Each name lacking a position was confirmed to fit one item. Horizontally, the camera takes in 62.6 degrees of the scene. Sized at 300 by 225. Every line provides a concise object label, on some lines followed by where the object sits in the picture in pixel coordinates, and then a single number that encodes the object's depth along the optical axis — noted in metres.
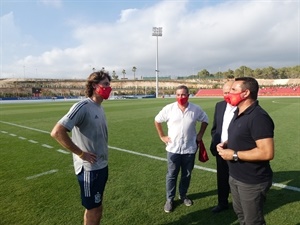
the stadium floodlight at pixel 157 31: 67.50
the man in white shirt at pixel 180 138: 4.26
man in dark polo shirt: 2.50
